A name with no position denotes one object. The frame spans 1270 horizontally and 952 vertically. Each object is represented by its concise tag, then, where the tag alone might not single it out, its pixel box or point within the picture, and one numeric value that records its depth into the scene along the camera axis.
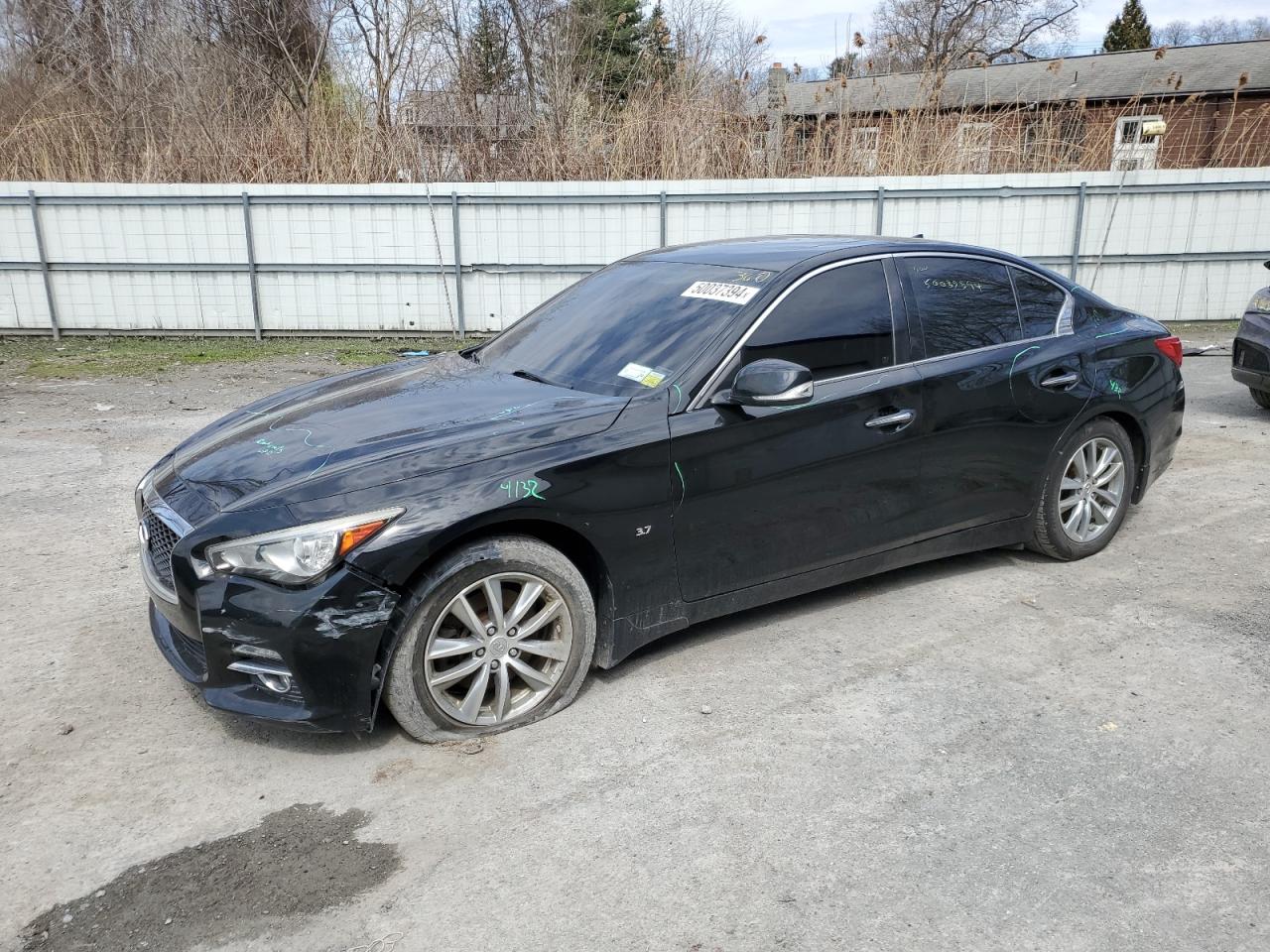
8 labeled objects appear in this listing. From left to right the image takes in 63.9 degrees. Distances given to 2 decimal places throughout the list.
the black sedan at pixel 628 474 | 3.31
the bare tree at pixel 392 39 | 17.27
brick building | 14.66
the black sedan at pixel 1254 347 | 7.95
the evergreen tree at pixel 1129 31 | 51.81
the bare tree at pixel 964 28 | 39.41
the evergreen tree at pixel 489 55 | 17.28
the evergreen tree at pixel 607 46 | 16.77
